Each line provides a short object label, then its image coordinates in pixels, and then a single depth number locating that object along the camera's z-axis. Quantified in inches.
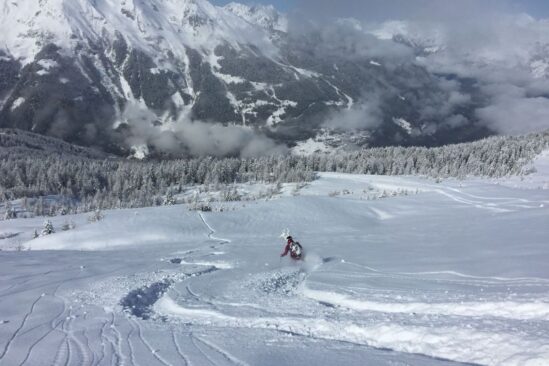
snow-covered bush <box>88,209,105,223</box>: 1560.7
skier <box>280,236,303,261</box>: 974.5
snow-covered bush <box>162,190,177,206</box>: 2813.7
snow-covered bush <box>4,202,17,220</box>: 3046.3
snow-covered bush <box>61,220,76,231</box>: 1469.0
